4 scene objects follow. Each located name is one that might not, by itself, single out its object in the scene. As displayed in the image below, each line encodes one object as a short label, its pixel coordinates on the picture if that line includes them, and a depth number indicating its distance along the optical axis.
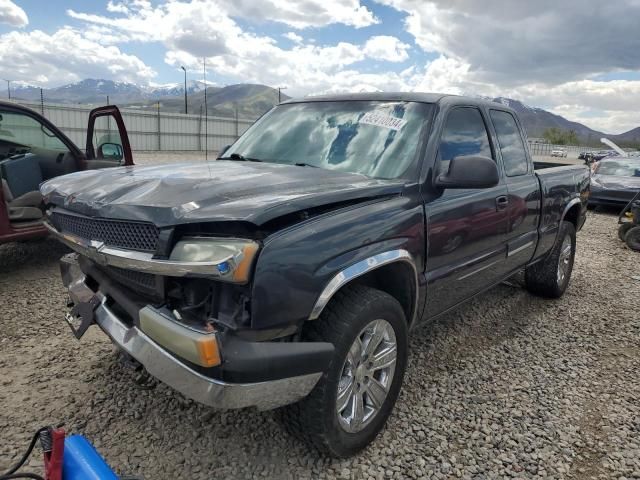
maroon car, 4.71
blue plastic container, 1.49
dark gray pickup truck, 1.89
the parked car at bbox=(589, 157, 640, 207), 11.59
